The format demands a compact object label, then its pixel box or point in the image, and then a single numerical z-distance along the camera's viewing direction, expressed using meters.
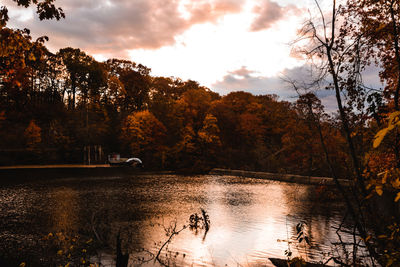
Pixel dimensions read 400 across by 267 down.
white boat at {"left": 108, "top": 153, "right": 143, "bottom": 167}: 47.97
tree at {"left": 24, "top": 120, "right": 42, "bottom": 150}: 52.12
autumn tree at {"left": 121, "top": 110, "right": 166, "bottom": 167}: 48.94
